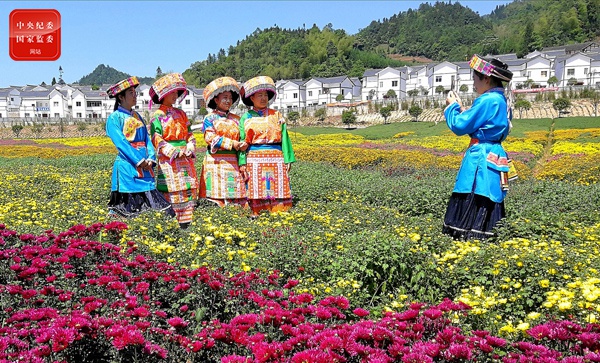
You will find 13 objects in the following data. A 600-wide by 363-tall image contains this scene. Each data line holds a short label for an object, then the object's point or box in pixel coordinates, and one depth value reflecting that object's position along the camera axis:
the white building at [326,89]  81.19
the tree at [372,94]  79.62
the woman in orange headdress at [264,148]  7.22
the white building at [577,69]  67.62
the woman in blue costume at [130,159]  6.50
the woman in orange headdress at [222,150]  7.23
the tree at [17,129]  49.53
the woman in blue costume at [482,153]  5.31
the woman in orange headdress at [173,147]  6.89
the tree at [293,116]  58.69
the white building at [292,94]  83.38
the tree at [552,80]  67.06
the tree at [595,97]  49.03
